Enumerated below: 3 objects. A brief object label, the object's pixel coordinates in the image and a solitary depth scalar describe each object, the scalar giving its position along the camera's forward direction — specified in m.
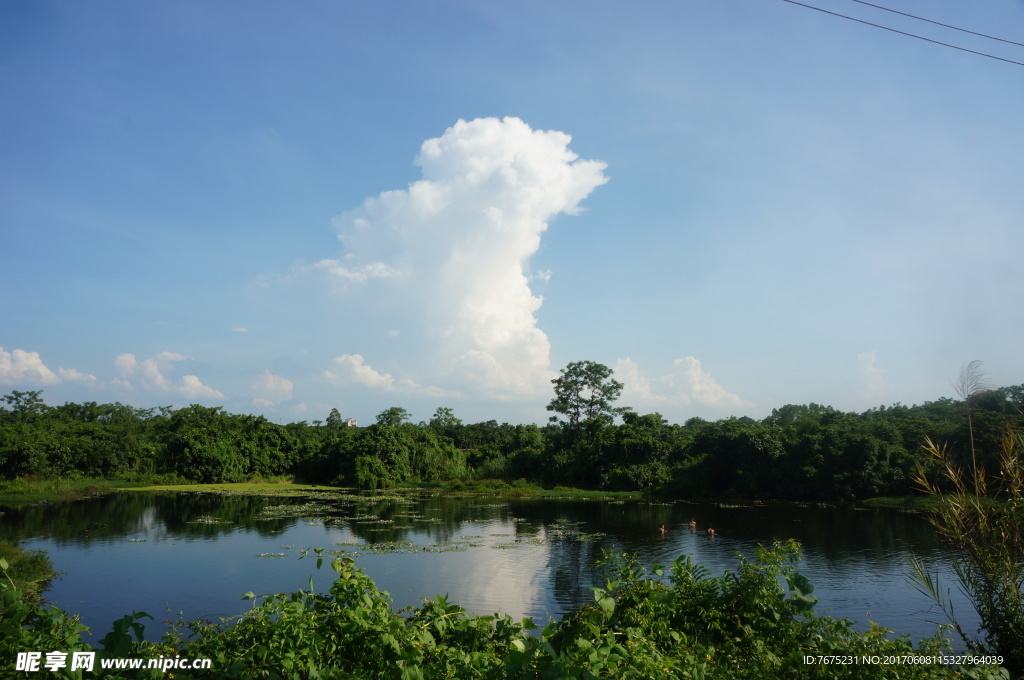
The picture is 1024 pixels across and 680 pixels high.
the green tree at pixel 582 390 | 45.50
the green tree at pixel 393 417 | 61.06
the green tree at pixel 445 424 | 64.12
